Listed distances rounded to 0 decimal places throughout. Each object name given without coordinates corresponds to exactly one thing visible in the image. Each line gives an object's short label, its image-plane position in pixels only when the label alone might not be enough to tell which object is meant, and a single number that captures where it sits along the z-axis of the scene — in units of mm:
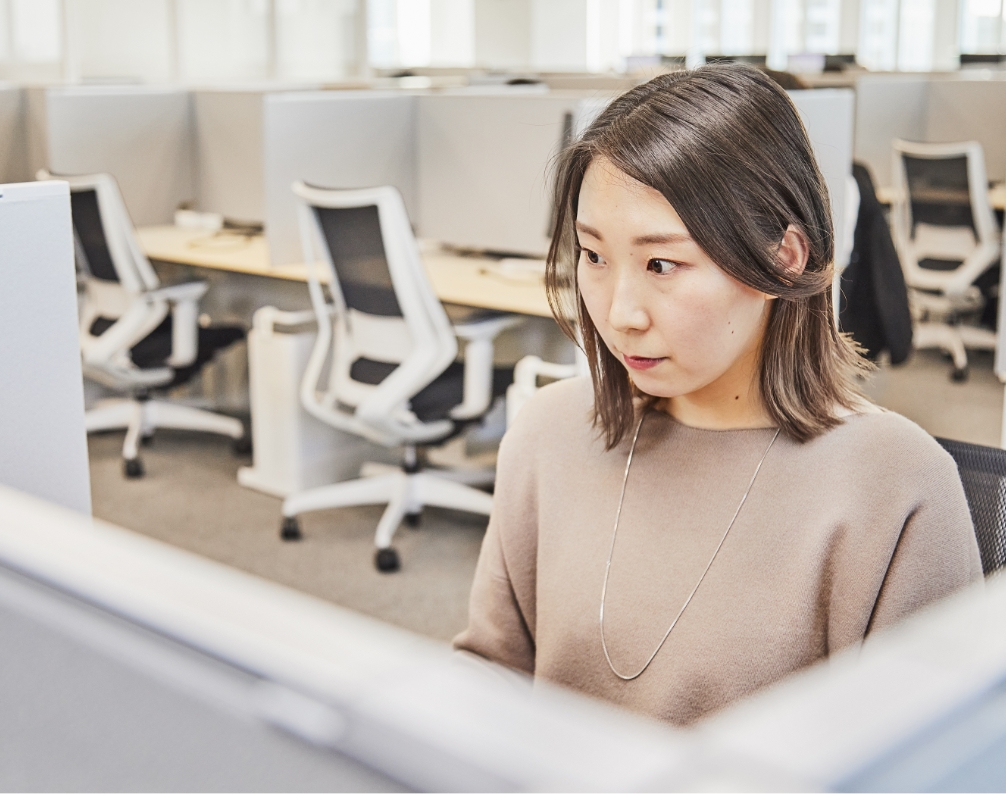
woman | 851
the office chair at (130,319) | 3369
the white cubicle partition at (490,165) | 3264
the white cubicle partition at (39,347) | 833
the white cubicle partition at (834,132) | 2762
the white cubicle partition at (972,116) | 4777
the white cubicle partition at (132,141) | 3875
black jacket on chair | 2986
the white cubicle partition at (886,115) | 4754
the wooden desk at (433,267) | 2885
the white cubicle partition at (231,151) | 3963
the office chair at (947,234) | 4223
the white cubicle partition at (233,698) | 240
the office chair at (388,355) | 2766
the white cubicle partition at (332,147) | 3377
